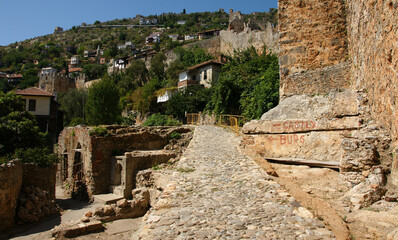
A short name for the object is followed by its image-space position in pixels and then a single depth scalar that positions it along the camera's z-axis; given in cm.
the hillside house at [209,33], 9223
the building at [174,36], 10637
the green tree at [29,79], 7800
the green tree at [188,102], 3064
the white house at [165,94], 3719
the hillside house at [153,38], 11371
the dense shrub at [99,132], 1606
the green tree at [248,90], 1906
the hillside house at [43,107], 3403
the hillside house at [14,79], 8382
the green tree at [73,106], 4441
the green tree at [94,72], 7294
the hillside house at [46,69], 9006
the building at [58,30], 16912
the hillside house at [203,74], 3594
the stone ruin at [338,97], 531
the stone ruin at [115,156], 1471
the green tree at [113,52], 9231
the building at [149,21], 16594
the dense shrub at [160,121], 2401
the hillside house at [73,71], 8605
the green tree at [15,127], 1564
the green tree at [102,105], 3016
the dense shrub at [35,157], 1389
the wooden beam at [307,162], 692
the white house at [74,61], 10556
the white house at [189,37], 10087
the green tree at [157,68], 5062
